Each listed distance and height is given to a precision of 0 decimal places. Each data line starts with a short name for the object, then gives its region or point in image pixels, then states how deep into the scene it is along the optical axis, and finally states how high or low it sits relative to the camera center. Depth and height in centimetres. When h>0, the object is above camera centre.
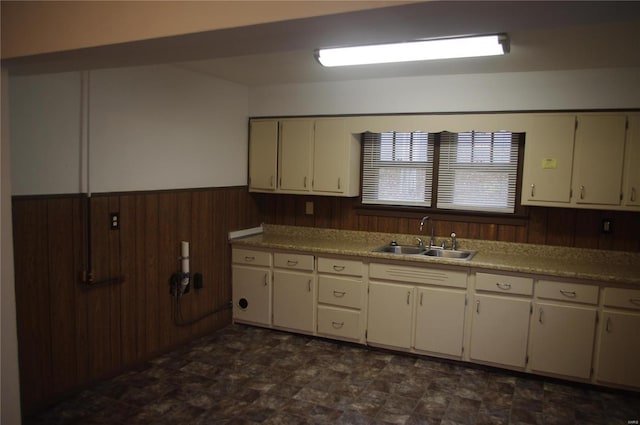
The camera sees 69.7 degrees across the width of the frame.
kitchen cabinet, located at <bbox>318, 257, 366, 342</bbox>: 411 -104
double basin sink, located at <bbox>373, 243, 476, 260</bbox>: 409 -60
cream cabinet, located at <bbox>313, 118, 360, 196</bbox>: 438 +24
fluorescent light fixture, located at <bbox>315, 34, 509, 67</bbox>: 286 +90
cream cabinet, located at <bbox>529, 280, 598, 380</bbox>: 338 -103
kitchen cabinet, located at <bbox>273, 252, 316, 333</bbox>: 430 -105
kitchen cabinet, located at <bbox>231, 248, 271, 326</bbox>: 448 -105
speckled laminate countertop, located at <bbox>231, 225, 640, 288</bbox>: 342 -58
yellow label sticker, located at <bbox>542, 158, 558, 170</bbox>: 367 +22
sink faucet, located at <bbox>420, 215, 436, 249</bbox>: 428 -43
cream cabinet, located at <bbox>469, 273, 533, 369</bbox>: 355 -102
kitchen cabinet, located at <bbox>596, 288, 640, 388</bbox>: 326 -104
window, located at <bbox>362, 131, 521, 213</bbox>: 407 +16
